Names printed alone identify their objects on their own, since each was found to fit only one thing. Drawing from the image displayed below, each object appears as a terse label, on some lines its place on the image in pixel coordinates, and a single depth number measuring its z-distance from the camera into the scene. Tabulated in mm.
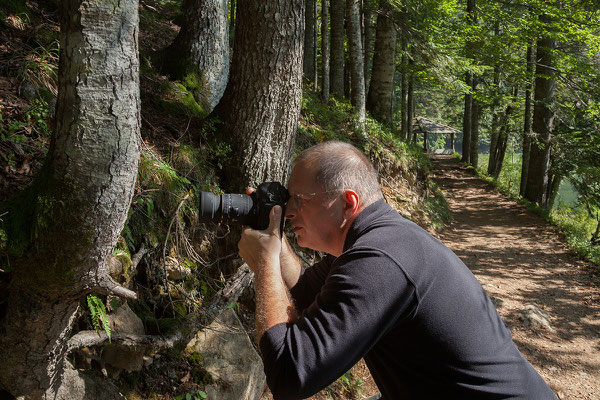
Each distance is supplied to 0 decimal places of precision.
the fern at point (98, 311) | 2592
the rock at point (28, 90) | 3279
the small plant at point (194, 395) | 3297
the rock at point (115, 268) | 2863
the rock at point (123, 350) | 2980
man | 1596
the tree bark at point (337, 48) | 11461
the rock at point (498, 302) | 7289
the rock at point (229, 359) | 3617
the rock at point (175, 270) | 3695
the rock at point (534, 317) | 6781
